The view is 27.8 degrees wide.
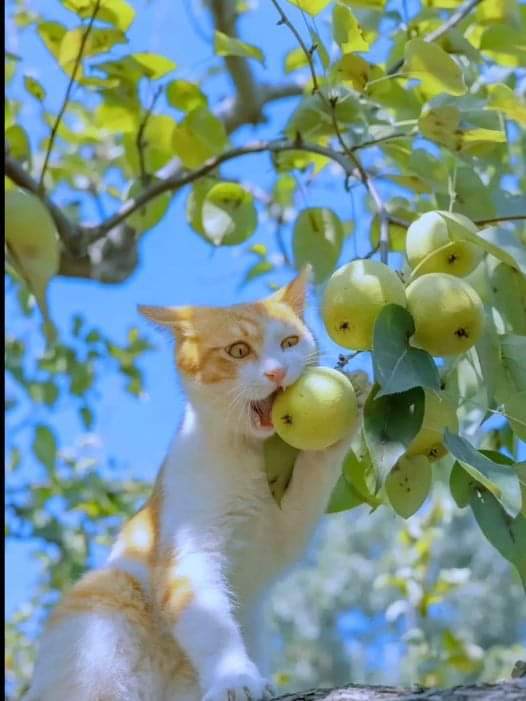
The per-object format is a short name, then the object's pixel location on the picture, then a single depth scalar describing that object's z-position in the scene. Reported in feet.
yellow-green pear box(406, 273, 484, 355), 3.45
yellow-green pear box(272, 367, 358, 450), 3.84
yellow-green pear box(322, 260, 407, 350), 3.56
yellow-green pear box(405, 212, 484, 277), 3.79
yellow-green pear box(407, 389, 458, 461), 3.71
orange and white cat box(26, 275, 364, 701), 5.05
